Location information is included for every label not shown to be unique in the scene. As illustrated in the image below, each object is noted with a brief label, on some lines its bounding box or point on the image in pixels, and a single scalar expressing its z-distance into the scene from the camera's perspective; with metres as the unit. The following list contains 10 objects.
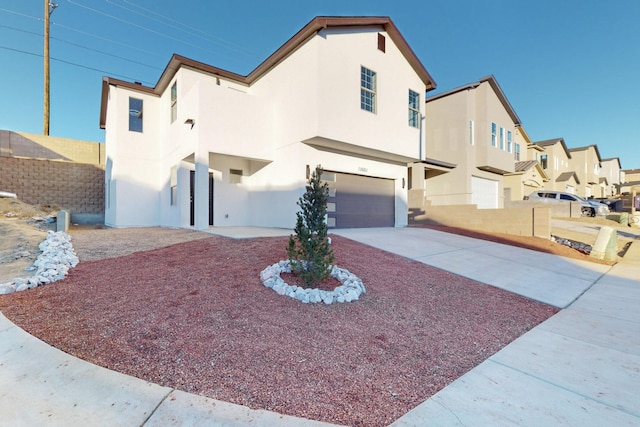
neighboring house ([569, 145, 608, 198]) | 35.03
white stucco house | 10.12
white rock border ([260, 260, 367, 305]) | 4.21
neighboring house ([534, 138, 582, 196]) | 29.74
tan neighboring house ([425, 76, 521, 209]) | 16.75
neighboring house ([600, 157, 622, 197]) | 44.94
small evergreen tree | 4.66
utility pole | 18.50
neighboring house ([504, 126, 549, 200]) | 21.70
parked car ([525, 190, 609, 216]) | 20.73
